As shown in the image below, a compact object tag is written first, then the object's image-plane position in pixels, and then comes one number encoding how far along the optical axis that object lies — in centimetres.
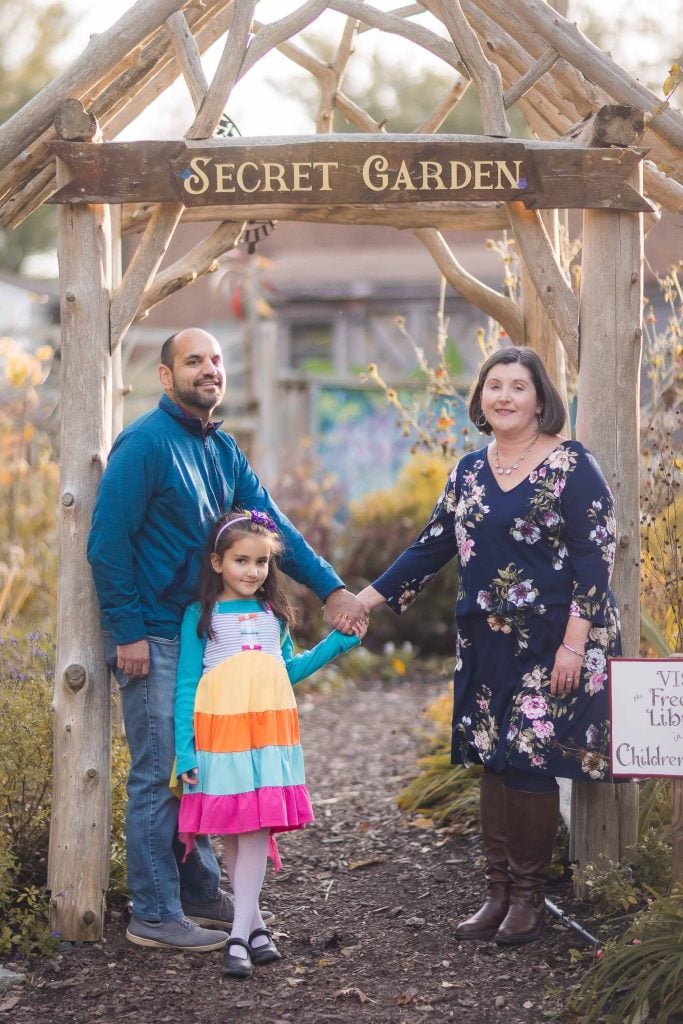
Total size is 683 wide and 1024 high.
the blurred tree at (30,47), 2899
